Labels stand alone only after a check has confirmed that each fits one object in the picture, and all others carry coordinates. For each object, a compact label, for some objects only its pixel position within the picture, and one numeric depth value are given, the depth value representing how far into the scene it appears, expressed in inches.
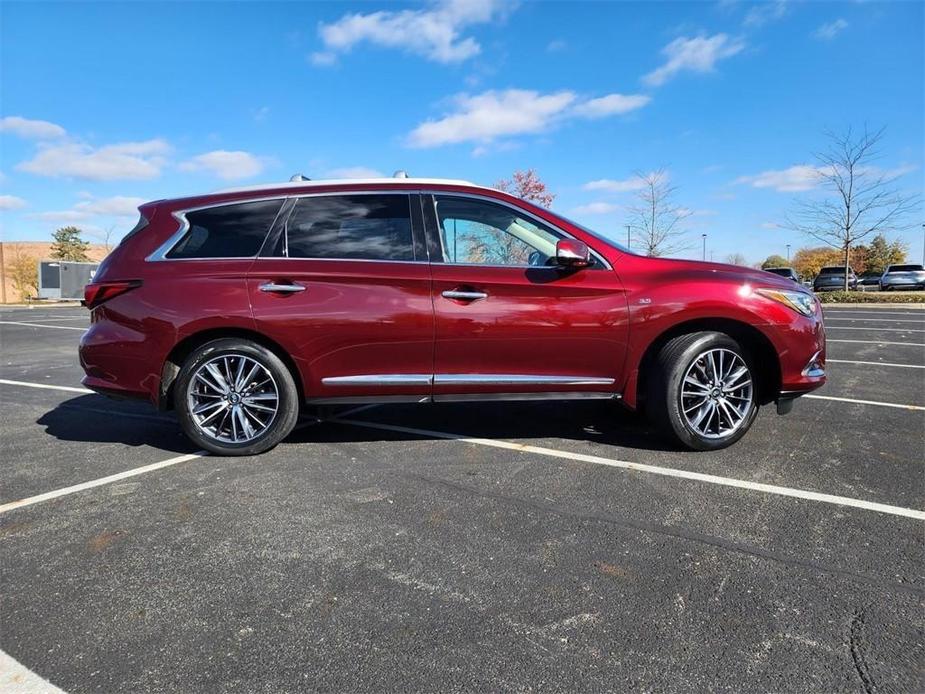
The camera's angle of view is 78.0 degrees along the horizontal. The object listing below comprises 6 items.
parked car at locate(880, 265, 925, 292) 1396.4
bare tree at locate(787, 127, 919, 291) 1040.2
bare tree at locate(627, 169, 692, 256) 1175.6
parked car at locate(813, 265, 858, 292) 1459.2
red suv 150.6
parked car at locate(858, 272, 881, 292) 1908.2
